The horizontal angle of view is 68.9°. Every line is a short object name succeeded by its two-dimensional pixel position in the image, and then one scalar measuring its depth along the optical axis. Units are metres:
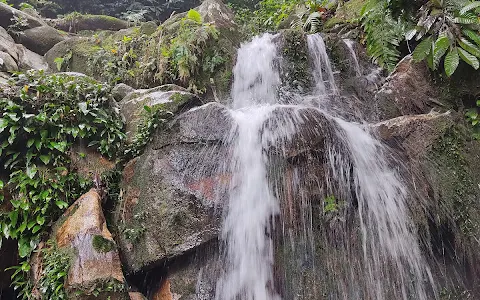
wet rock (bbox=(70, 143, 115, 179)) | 4.64
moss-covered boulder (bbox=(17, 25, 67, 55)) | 9.73
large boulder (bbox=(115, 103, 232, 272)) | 3.94
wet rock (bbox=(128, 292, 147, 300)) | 3.65
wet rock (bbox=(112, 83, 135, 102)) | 6.13
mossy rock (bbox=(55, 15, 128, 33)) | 12.56
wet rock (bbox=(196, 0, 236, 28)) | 8.33
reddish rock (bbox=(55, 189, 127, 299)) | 3.32
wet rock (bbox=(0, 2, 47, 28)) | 9.65
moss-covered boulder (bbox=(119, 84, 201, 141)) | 5.02
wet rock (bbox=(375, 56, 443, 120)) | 5.35
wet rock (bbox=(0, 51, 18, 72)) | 7.12
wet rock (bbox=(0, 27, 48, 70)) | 8.22
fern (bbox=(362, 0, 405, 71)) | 6.23
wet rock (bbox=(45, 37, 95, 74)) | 8.66
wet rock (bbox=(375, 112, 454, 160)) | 4.35
